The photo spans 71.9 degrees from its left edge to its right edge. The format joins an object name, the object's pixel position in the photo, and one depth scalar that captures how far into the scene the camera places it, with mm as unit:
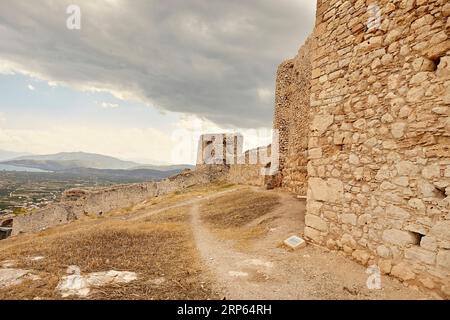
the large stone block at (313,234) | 7231
